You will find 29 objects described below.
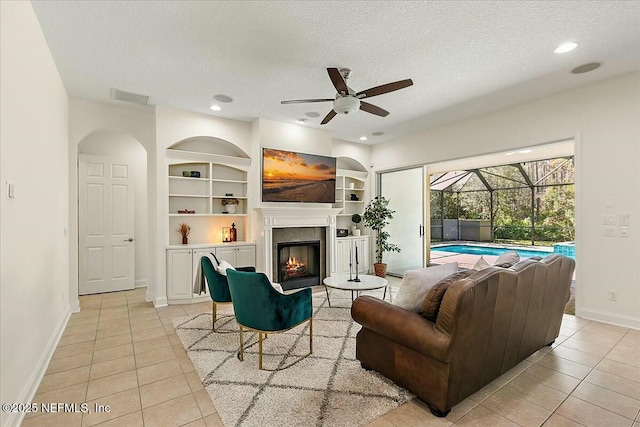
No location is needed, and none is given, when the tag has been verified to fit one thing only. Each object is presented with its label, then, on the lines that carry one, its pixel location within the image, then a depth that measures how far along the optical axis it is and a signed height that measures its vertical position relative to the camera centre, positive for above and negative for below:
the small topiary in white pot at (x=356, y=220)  6.74 -0.10
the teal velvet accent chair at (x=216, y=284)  3.37 -0.75
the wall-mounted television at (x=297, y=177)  5.16 +0.71
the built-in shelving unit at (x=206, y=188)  5.01 +0.50
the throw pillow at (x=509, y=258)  2.72 -0.41
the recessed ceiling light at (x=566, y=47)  2.90 +1.62
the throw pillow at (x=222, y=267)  3.37 -0.56
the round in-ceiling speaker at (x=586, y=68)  3.32 +1.63
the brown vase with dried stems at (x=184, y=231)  4.93 -0.22
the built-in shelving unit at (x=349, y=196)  6.71 +0.46
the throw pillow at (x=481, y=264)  2.63 -0.44
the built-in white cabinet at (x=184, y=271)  4.54 -0.80
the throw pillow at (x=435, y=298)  2.04 -0.56
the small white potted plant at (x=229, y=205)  5.43 +0.22
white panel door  5.21 -0.12
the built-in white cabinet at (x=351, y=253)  6.27 -0.80
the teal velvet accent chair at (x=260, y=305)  2.57 -0.77
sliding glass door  6.42 -0.02
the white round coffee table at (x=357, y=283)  3.81 -0.89
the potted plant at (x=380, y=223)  6.42 -0.16
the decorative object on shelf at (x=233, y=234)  5.36 -0.30
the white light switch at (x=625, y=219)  3.60 -0.07
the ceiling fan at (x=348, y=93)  3.02 +1.29
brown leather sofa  1.90 -0.83
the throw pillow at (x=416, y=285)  2.24 -0.53
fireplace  5.49 -0.90
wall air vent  4.06 +1.67
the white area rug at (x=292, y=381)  2.01 -1.31
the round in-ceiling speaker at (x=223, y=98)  4.22 +1.68
